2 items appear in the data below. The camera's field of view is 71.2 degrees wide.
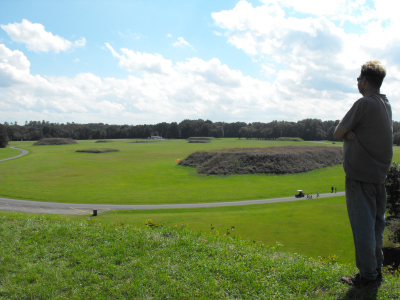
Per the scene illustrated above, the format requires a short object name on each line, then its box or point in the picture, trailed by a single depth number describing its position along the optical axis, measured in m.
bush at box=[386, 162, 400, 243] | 20.22
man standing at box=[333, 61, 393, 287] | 4.75
